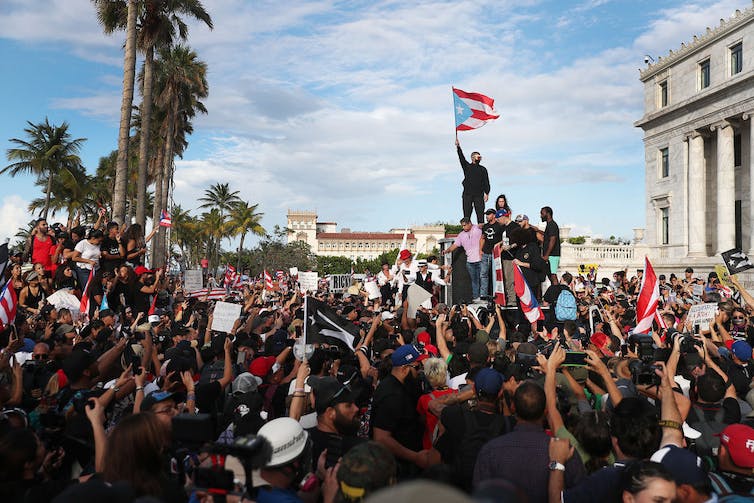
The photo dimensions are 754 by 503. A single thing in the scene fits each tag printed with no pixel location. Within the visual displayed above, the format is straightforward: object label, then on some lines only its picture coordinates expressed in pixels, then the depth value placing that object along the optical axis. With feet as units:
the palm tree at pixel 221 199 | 262.26
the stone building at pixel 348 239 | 531.50
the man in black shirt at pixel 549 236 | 43.47
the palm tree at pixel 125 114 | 66.90
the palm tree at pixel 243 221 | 251.68
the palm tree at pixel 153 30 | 82.84
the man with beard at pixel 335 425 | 14.12
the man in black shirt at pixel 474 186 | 56.29
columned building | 118.52
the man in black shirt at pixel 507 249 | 47.67
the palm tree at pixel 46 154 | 161.27
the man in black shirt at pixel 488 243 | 48.47
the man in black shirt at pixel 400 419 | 15.38
